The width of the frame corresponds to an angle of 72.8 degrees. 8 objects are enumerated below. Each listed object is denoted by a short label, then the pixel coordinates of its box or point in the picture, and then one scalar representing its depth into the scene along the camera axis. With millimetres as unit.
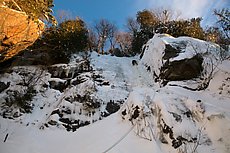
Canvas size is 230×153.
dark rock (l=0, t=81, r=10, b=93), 5621
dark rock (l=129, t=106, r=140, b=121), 3851
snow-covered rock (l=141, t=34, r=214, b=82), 5166
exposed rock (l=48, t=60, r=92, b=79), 6514
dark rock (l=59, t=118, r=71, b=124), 4777
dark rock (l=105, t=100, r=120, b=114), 5072
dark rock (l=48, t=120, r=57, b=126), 4697
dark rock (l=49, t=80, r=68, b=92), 5999
